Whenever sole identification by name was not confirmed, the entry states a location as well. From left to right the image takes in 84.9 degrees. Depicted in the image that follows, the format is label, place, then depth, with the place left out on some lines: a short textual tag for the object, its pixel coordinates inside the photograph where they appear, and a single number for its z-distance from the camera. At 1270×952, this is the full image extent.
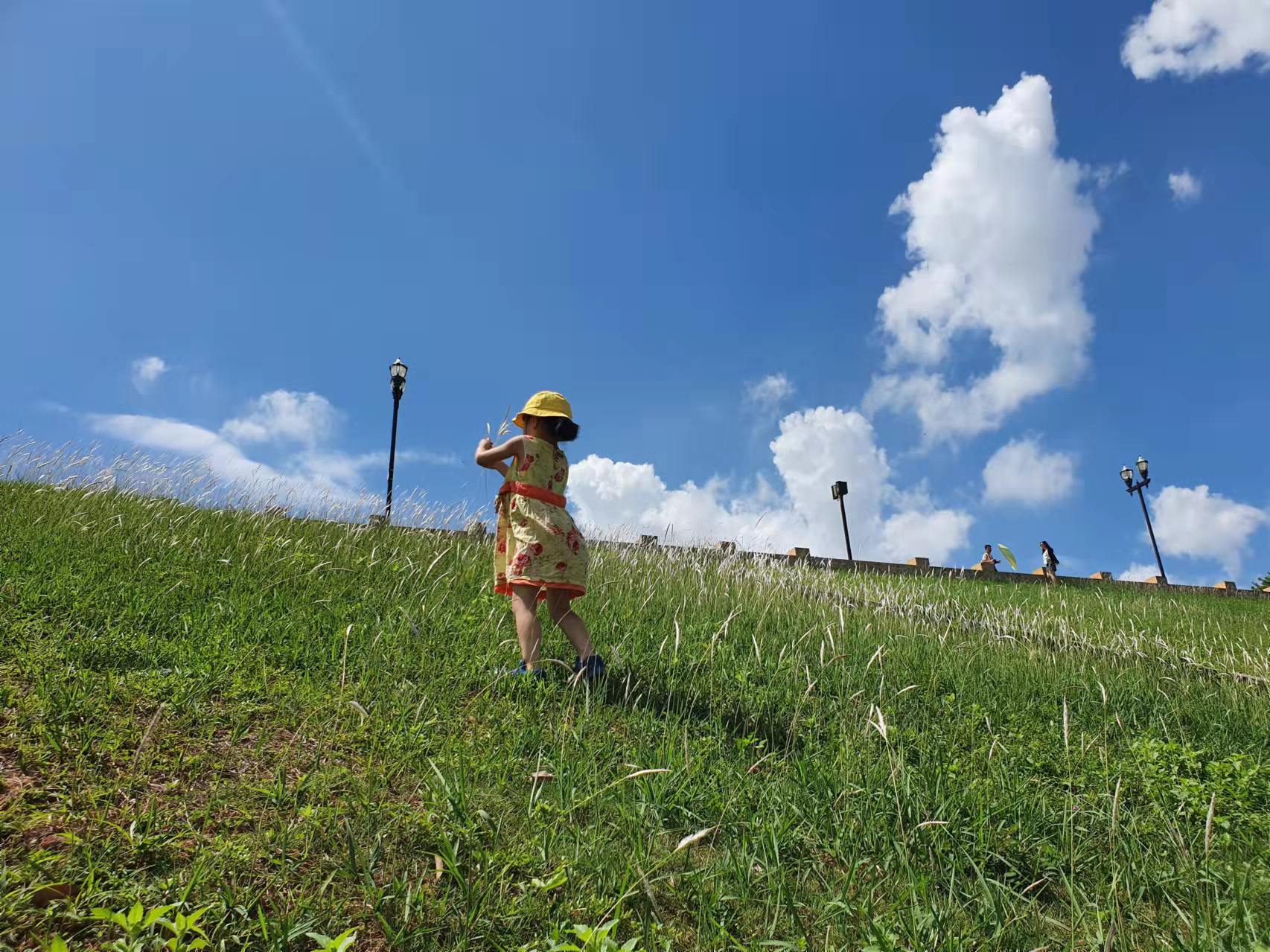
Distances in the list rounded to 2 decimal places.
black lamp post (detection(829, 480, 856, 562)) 26.52
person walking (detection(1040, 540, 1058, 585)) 22.73
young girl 4.62
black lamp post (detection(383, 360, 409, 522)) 18.90
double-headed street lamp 32.89
